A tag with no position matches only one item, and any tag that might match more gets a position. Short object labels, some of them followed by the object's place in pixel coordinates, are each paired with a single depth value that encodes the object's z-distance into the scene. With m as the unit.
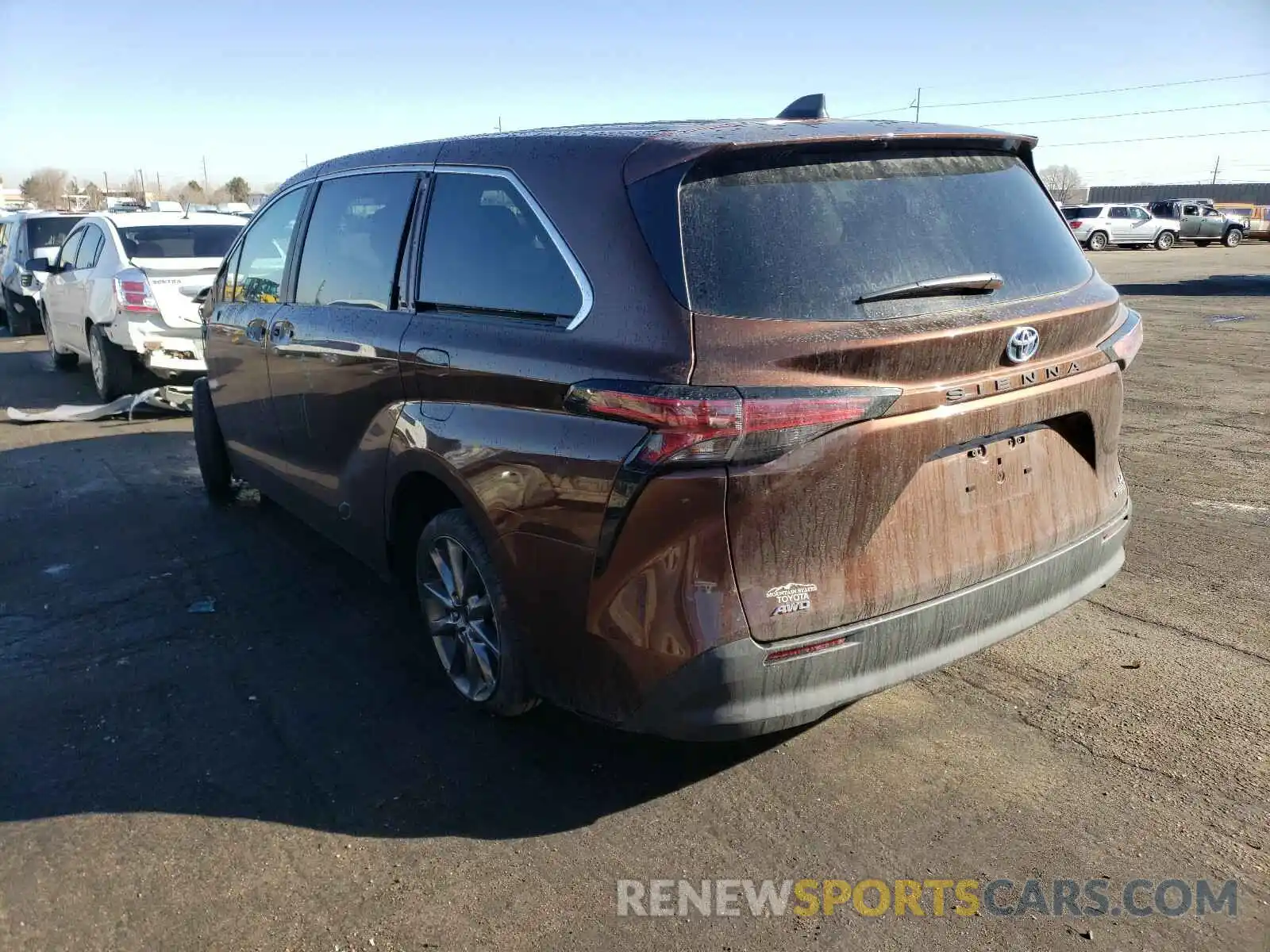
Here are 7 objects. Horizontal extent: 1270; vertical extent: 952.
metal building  69.00
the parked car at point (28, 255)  15.63
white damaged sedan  9.02
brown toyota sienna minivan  2.60
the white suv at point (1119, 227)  39.44
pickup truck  40.62
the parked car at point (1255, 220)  42.00
